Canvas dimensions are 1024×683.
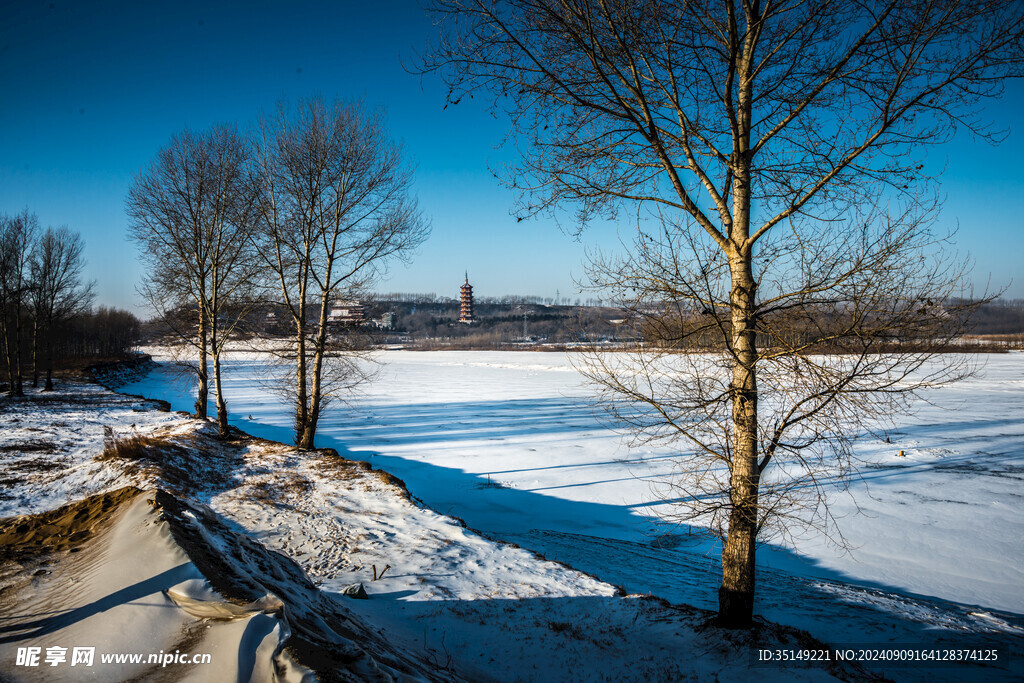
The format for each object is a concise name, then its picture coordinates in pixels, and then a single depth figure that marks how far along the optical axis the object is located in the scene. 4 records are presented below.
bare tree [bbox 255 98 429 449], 12.45
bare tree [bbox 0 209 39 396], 21.86
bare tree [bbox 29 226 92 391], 23.83
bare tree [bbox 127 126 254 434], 14.45
